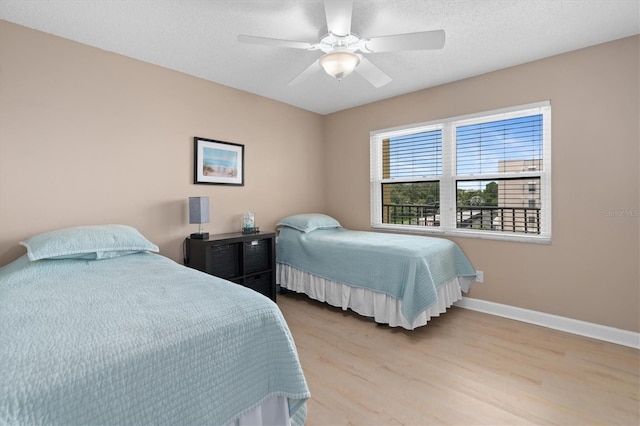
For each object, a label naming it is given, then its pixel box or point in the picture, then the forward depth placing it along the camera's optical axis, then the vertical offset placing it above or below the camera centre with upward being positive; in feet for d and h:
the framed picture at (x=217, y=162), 10.73 +1.78
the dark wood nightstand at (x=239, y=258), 9.59 -1.55
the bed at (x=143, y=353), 2.79 -1.48
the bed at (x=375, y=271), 8.69 -1.96
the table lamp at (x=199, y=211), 9.74 +0.01
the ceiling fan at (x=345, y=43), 6.13 +3.71
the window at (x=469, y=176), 9.80 +1.25
